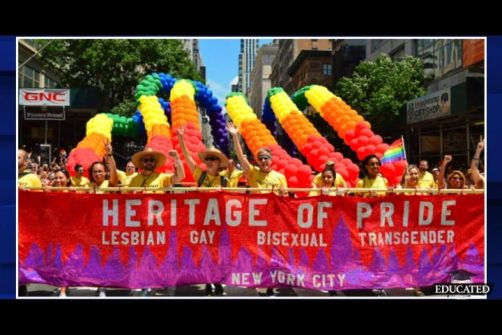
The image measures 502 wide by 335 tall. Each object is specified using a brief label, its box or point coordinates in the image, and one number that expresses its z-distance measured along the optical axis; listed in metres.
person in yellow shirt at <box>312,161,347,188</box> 6.95
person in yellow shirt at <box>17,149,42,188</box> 6.30
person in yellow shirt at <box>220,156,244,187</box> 7.34
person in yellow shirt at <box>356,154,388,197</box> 6.70
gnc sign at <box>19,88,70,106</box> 20.69
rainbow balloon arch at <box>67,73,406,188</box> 12.19
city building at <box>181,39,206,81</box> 106.49
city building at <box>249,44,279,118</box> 125.19
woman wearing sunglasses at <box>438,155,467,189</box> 6.82
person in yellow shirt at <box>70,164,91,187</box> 7.85
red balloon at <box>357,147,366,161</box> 12.57
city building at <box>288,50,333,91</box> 60.81
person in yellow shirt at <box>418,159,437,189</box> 8.15
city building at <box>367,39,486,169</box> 17.59
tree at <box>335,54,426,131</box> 26.09
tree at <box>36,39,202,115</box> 27.41
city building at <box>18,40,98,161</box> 23.28
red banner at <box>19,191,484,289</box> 5.82
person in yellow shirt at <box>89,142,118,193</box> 6.54
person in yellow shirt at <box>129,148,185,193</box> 6.32
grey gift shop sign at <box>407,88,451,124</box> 19.00
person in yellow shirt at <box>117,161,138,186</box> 8.33
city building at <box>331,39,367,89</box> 47.72
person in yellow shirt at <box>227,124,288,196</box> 6.52
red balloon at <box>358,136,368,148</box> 12.77
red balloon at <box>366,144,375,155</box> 12.41
